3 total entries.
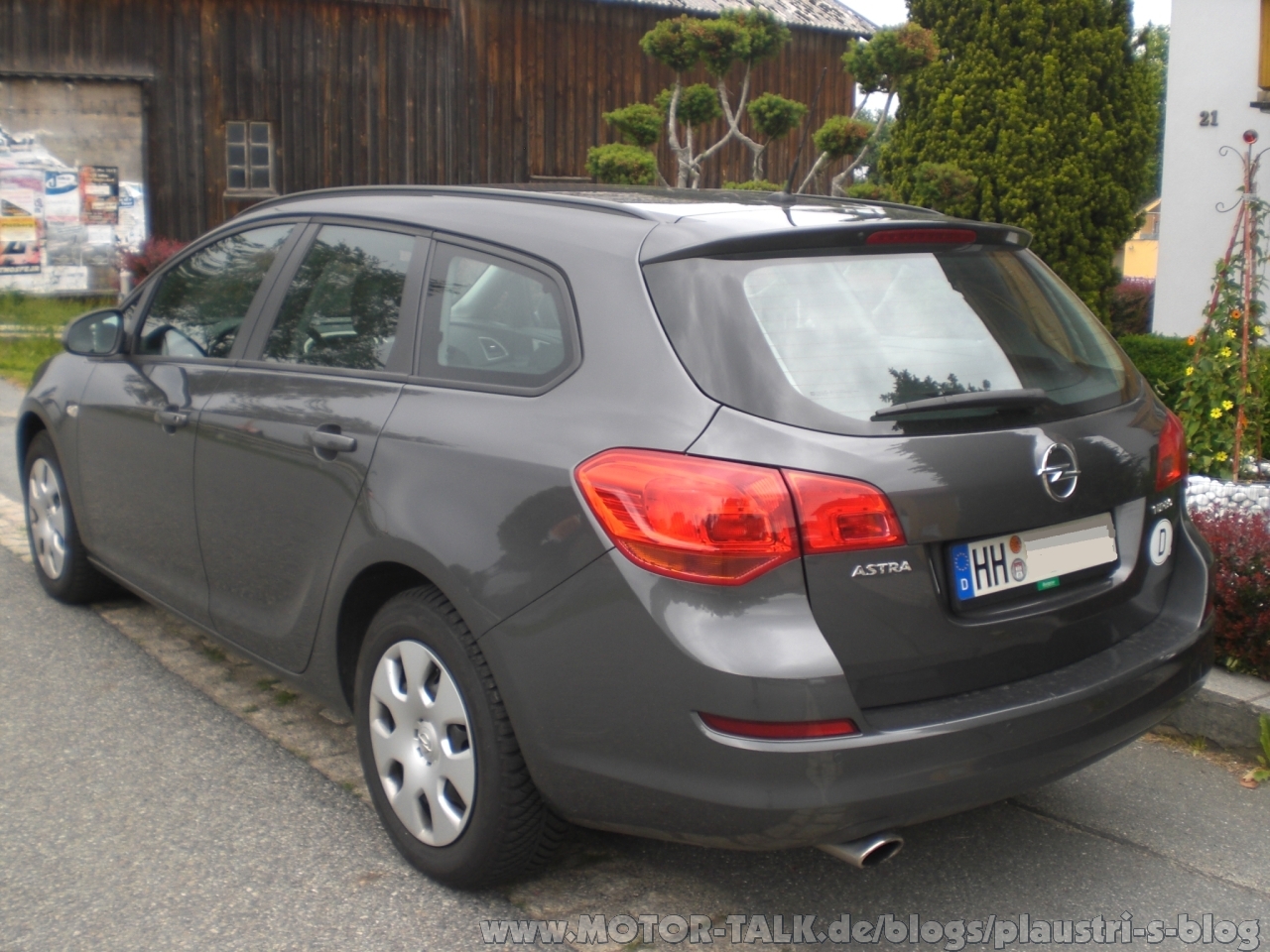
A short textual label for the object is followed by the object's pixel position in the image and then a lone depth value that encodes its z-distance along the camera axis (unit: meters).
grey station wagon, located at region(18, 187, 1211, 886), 2.60
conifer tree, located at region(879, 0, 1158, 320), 10.34
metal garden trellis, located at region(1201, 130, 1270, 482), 5.97
